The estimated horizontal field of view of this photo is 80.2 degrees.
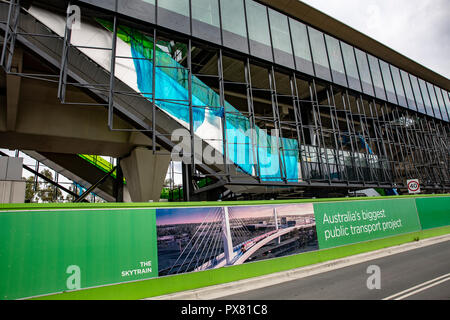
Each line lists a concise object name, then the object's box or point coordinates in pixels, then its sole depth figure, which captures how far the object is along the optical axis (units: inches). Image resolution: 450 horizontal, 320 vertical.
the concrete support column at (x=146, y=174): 628.7
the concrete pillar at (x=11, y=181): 421.1
